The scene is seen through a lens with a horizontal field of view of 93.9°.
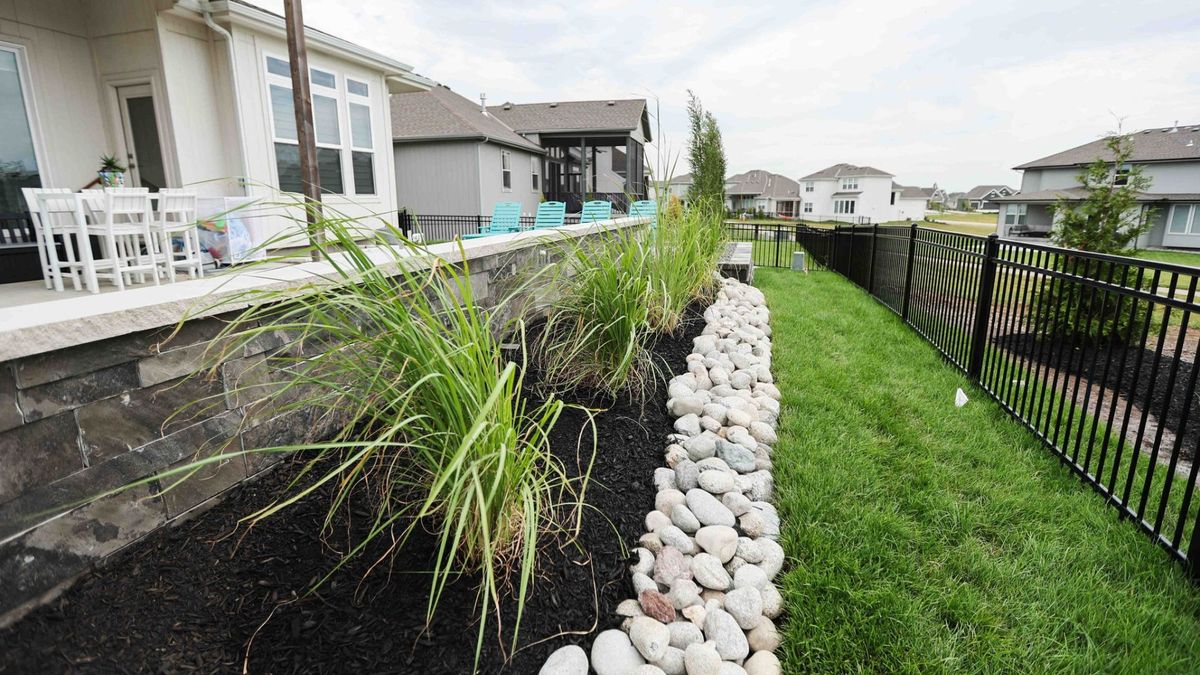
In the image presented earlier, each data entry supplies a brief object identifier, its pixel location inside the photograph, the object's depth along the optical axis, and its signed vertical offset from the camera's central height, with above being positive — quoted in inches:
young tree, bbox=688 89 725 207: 485.7 +53.9
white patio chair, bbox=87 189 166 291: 164.2 -3.8
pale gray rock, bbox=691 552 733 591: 70.4 -44.5
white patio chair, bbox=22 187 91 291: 161.9 -3.0
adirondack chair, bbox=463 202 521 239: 372.8 -2.7
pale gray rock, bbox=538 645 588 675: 54.4 -43.0
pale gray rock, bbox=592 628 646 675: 56.6 -44.3
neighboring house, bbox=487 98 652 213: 722.8 +108.1
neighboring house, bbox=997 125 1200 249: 971.3 +69.1
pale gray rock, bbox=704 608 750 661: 60.6 -45.3
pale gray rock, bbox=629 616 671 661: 58.7 -44.0
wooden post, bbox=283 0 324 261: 170.7 +39.2
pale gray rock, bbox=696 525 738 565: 75.1 -43.3
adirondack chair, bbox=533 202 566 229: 355.6 +0.6
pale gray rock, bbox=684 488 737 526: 80.9 -42.1
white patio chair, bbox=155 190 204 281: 177.8 -2.2
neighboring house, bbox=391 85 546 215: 614.2 +65.3
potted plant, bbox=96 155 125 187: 204.2 +16.4
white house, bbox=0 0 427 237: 216.7 +53.5
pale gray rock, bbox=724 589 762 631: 64.6 -44.7
